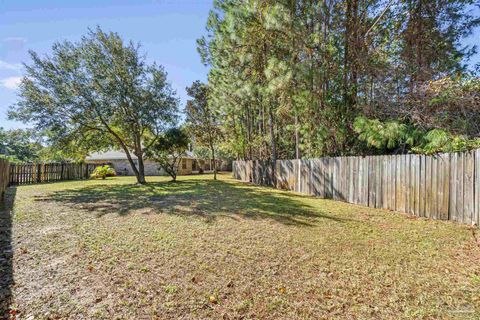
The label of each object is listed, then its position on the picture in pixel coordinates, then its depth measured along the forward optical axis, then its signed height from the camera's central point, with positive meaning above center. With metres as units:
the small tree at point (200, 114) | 20.20 +4.15
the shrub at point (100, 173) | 20.06 -0.86
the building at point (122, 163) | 26.50 -0.04
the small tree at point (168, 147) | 16.08 +1.10
